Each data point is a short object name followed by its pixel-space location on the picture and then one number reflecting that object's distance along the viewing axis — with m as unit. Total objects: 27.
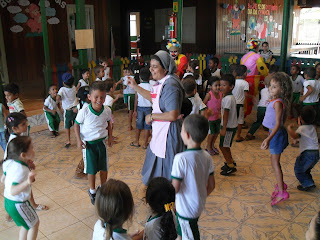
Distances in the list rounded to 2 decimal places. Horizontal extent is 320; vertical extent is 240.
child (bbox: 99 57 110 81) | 6.97
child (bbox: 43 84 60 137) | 5.71
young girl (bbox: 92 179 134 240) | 1.78
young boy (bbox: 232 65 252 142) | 5.84
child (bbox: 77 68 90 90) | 5.89
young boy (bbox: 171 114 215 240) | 2.32
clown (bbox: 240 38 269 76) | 6.69
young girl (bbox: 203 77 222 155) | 4.96
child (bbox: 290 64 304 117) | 6.79
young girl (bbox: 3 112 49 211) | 3.32
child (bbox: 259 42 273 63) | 9.31
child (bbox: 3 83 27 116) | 4.35
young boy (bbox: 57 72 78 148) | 5.57
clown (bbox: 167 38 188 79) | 6.66
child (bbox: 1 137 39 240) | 2.52
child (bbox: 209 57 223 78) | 6.81
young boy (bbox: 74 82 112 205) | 3.50
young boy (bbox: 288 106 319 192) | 3.89
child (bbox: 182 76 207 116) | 4.12
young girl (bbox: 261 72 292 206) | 3.55
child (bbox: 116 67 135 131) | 6.57
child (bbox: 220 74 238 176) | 4.49
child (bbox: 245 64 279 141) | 5.89
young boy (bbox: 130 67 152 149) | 5.52
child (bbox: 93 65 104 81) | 5.88
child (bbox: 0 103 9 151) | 4.52
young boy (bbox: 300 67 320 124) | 6.10
